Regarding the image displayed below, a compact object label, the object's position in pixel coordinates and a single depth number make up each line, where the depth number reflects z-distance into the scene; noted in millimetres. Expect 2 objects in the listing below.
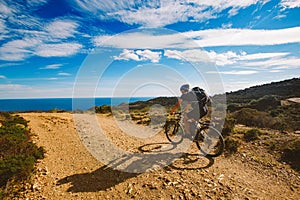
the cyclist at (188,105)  7422
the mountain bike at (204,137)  7300
